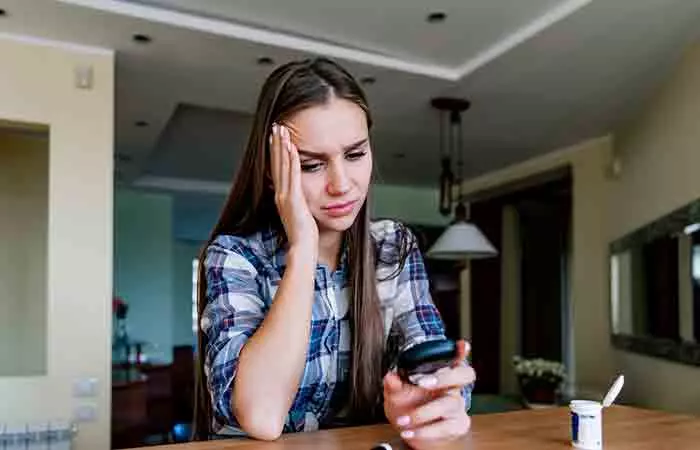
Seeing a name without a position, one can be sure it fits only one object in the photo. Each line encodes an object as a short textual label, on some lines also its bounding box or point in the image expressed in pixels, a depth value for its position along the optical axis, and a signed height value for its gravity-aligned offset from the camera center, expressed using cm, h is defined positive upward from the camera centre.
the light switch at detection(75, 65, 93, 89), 302 +77
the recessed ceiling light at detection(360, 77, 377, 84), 340 +85
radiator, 276 -68
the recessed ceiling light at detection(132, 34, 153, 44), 285 +88
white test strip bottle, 81 -19
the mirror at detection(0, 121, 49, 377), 401 +4
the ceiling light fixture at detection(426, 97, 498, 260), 382 +13
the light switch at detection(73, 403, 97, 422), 292 -62
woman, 81 -4
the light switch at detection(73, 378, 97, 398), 291 -52
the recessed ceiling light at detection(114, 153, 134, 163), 537 +77
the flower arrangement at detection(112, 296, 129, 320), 603 -42
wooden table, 81 -21
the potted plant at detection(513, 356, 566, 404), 422 -71
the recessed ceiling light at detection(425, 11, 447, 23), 271 +92
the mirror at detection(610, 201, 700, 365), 304 -15
